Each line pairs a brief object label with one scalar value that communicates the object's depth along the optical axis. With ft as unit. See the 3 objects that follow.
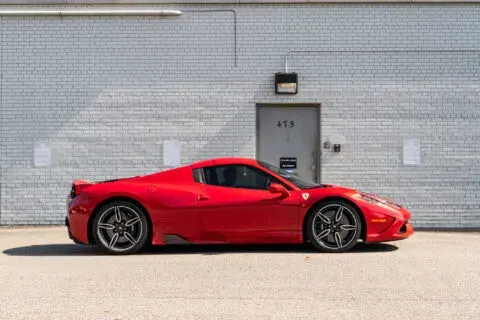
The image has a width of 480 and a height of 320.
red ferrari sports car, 26.63
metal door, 38.42
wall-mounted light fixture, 38.04
